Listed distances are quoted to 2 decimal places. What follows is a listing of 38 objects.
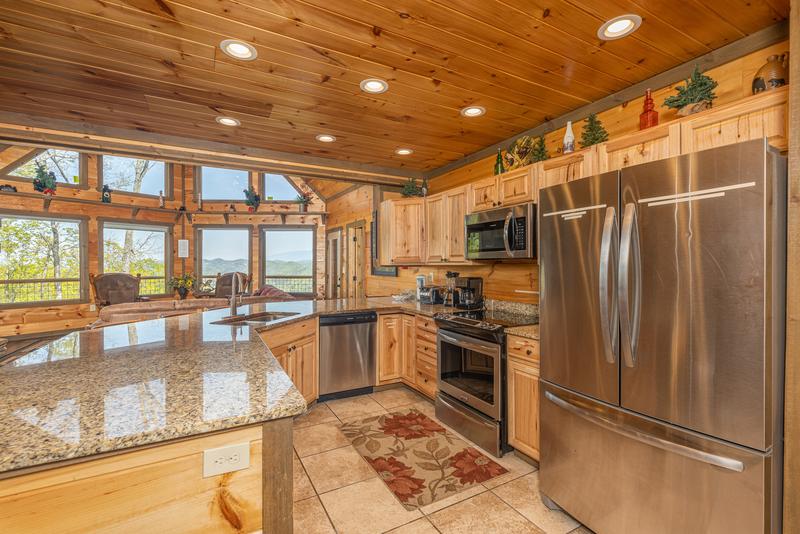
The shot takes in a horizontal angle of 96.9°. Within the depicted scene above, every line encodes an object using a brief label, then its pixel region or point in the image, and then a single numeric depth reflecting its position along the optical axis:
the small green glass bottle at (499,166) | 3.33
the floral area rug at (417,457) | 2.23
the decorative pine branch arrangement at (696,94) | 1.94
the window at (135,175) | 7.04
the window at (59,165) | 6.01
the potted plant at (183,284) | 6.68
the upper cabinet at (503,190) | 2.87
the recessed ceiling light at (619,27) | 1.87
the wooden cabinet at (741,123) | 1.56
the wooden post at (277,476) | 1.01
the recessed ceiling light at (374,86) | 2.52
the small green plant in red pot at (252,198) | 8.00
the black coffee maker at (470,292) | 3.67
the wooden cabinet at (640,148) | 1.92
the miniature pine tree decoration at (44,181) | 5.83
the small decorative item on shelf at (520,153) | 3.06
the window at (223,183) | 8.35
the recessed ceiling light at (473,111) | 2.97
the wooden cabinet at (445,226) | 3.61
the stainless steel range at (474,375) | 2.57
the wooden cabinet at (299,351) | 2.78
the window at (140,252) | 7.00
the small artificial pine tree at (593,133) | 2.45
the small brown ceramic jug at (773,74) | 1.76
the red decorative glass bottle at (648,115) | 2.20
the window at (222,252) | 8.31
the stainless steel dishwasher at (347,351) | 3.57
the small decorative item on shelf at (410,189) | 4.52
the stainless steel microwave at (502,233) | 2.73
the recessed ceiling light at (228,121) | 3.14
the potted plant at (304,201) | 8.30
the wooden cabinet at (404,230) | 4.19
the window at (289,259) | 8.55
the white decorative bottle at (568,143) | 2.64
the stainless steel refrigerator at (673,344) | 1.29
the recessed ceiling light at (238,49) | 2.07
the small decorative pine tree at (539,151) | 2.95
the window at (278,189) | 8.55
